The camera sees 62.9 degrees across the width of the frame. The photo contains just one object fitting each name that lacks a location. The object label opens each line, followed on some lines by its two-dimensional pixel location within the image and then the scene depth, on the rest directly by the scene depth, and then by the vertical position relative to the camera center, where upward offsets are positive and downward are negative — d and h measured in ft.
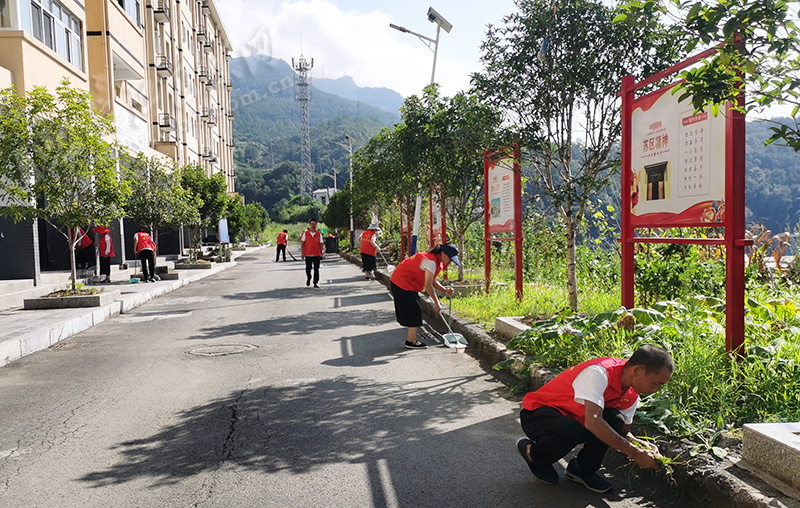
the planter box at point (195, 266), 84.28 -3.75
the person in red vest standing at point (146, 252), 60.29 -1.27
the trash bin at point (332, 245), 146.00 -2.51
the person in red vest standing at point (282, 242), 112.16 -1.20
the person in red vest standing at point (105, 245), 58.95 -0.52
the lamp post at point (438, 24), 62.34 +19.86
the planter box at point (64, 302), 40.37 -3.82
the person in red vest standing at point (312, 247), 55.21 -1.08
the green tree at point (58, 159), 37.63 +4.82
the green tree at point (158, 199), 65.26 +3.94
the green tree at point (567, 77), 24.68 +6.03
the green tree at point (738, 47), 9.94 +2.92
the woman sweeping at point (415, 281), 26.96 -2.18
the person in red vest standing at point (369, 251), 67.00 -1.86
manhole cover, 27.20 -4.81
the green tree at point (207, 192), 84.74 +5.90
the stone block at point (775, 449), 10.48 -3.78
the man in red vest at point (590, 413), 11.29 -3.44
